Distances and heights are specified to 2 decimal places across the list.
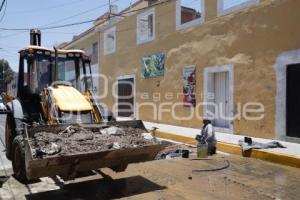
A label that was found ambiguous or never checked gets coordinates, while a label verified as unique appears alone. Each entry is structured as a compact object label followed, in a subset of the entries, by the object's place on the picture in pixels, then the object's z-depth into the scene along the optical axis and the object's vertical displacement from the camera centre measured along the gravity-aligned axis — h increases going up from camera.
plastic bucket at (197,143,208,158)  9.58 -1.45
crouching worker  10.01 -1.13
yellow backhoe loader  5.59 -0.30
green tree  48.88 +4.20
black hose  8.09 -1.67
